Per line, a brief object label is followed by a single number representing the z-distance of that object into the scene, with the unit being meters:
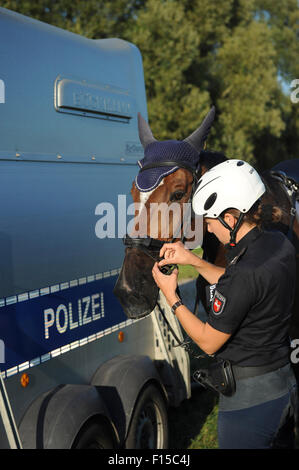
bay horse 3.16
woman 2.51
